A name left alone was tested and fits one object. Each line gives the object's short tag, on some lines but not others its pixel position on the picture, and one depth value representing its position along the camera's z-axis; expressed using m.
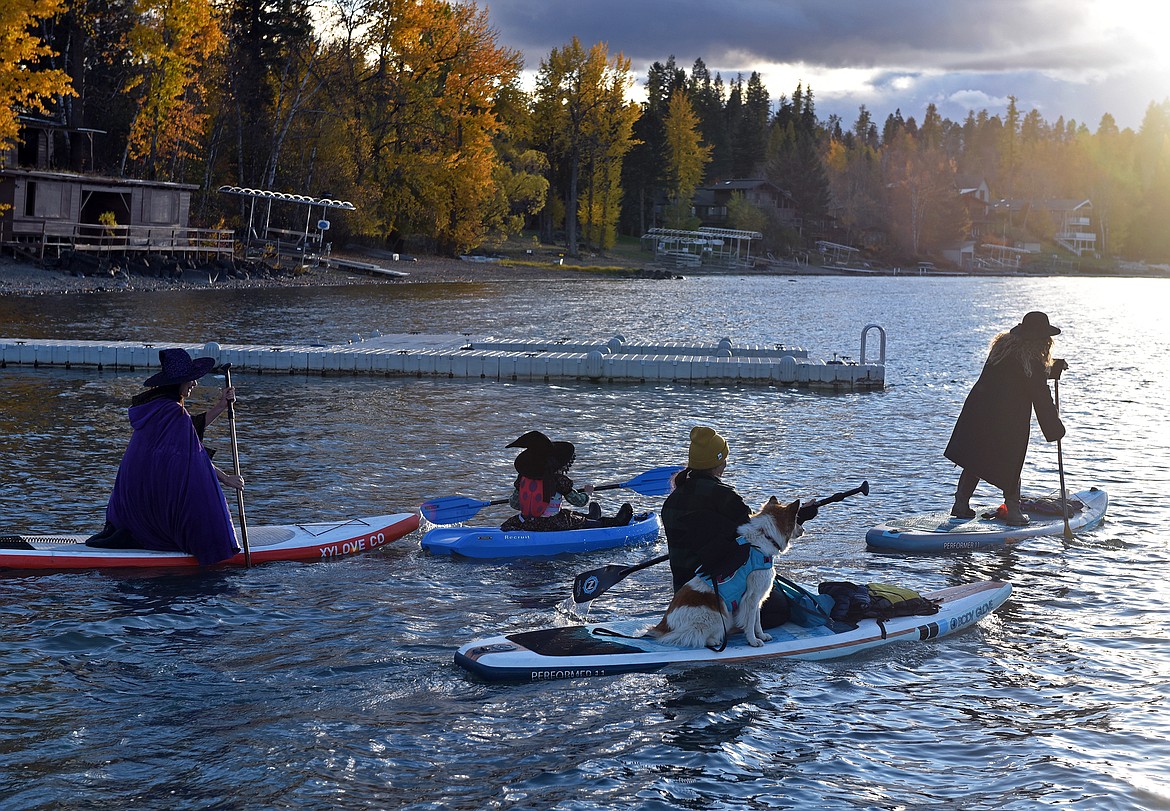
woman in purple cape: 10.71
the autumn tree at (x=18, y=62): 40.50
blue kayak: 12.20
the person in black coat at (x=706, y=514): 8.35
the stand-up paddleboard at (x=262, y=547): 11.03
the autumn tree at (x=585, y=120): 92.19
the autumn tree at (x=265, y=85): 63.81
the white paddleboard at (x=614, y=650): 8.80
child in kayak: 12.12
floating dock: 27.23
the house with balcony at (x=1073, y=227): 163.12
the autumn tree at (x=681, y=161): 113.31
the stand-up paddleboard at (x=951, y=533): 12.76
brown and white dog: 8.21
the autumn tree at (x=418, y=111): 67.88
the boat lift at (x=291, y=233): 59.00
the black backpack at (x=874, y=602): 9.58
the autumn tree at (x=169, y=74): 53.34
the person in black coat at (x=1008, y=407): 12.30
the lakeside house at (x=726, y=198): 123.94
